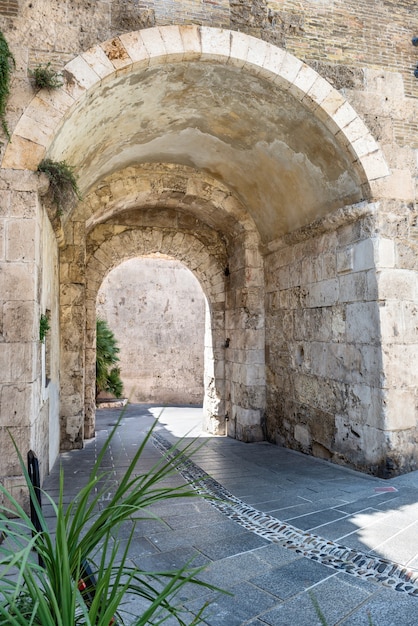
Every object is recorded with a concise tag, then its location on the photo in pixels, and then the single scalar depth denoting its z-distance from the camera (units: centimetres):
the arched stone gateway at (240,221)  402
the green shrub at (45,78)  358
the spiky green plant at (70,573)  116
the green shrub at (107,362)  1085
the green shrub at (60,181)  362
